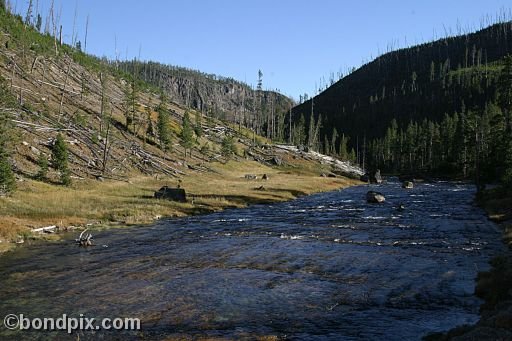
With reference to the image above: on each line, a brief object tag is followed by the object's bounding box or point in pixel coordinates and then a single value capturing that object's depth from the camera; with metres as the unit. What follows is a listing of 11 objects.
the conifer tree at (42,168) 52.12
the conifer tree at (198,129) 118.45
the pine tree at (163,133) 91.12
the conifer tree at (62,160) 52.66
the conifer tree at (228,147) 108.38
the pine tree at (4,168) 38.88
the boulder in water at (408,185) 87.25
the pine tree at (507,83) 69.19
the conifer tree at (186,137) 92.94
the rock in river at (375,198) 58.81
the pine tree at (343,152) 174.77
